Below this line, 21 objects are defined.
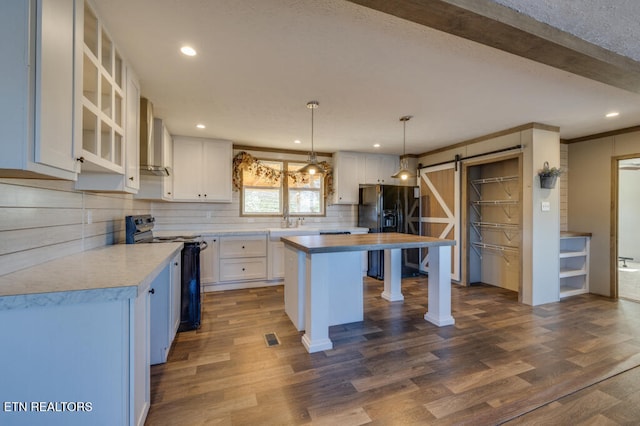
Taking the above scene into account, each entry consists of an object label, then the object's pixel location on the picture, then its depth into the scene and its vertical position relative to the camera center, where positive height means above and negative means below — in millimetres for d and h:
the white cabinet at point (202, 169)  4273 +674
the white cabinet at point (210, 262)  4180 -711
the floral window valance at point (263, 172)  4789 +738
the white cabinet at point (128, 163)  2072 +403
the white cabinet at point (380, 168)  5496 +908
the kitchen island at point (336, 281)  2518 -675
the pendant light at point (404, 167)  3473 +587
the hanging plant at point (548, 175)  3604 +512
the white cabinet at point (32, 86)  1056 +491
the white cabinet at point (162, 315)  2227 -812
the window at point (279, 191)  4969 +413
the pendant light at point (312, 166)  3158 +530
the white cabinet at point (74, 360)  1125 -609
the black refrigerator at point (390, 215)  5008 -6
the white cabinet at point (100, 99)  1595 +702
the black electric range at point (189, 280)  2812 -658
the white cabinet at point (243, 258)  4297 -675
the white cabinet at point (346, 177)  5285 +701
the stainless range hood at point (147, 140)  2846 +743
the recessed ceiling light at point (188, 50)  2025 +1169
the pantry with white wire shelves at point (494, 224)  4367 -132
